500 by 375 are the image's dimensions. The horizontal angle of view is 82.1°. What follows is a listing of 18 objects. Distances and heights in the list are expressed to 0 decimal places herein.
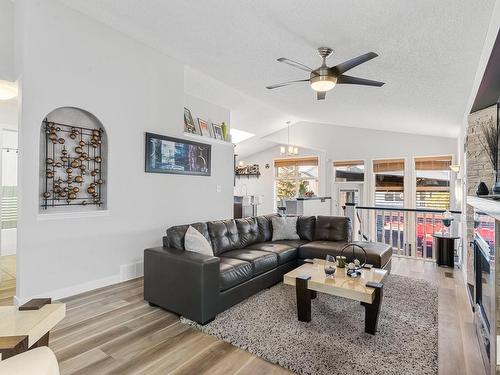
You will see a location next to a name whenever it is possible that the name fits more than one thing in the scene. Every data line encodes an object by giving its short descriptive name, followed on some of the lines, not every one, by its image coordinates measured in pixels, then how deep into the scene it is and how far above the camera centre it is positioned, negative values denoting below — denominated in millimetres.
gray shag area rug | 2061 -1229
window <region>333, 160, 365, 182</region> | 7953 +578
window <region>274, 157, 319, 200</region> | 9102 +483
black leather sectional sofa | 2648 -795
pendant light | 8156 +1149
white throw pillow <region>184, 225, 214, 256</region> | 3027 -564
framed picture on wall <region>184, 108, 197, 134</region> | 4953 +1193
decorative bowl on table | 2795 -798
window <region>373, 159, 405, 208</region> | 7379 +235
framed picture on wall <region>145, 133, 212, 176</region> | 4191 +562
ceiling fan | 2824 +1166
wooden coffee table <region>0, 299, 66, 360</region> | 1006 -523
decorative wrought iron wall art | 3244 +299
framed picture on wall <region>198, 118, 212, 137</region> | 5350 +1186
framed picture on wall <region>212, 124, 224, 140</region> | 5645 +1181
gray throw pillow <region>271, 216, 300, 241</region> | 4648 -611
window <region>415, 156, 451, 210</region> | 6785 +219
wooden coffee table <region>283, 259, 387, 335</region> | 2461 -853
